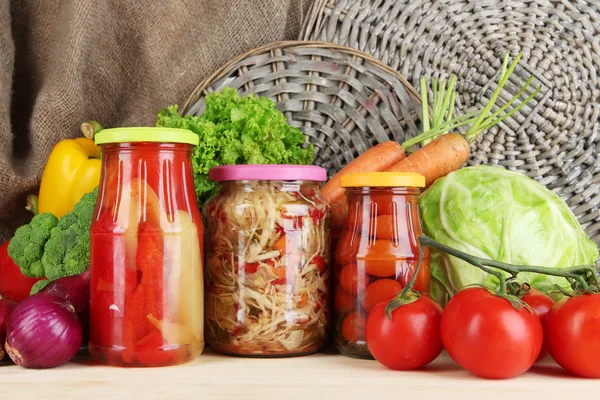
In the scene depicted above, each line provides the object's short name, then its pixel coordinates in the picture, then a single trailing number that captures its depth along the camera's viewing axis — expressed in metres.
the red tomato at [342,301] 0.93
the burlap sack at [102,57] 1.14
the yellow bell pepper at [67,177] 1.08
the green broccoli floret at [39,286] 0.97
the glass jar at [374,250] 0.91
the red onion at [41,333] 0.87
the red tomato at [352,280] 0.92
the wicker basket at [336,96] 1.11
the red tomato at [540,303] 0.88
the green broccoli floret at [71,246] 0.97
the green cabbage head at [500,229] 0.96
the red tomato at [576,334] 0.85
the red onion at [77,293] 0.92
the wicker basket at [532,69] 1.10
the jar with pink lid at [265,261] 0.91
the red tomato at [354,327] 0.92
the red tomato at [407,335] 0.87
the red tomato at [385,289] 0.91
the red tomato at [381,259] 0.91
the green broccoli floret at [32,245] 0.99
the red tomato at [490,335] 0.84
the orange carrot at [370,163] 1.04
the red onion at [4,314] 0.90
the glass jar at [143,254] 0.88
